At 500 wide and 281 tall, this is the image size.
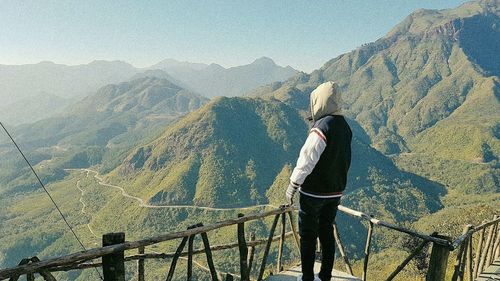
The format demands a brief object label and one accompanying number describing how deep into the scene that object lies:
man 5.23
